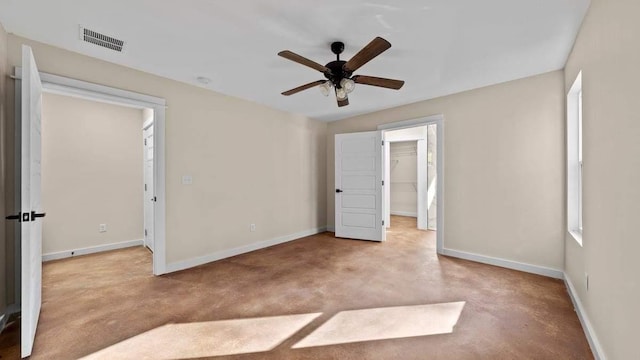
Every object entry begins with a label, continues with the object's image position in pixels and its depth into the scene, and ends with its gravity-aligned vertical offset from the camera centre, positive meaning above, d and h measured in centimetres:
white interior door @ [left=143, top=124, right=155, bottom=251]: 437 -6
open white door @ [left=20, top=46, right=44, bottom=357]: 175 -12
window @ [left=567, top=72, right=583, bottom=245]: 284 +23
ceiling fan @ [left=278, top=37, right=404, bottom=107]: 217 +98
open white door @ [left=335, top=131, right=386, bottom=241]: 486 -11
